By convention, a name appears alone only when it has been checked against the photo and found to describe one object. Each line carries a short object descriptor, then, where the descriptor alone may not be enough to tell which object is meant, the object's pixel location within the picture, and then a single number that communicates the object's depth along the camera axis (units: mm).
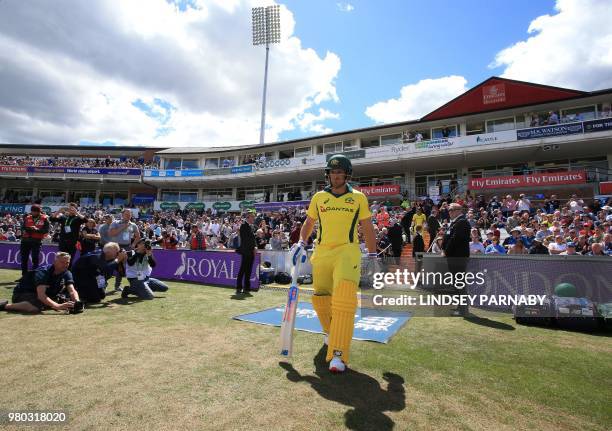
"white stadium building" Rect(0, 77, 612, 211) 22422
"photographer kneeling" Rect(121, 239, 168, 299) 7074
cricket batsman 3424
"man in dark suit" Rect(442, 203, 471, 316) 6105
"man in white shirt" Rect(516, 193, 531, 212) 16328
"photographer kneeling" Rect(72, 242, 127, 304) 6219
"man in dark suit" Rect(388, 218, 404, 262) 11438
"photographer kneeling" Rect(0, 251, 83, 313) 5270
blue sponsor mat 4548
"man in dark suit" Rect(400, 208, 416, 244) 15144
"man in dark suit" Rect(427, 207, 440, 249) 12745
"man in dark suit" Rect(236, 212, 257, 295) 8594
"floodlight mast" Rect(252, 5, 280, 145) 45781
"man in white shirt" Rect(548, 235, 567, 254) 8547
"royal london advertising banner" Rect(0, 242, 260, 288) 9484
